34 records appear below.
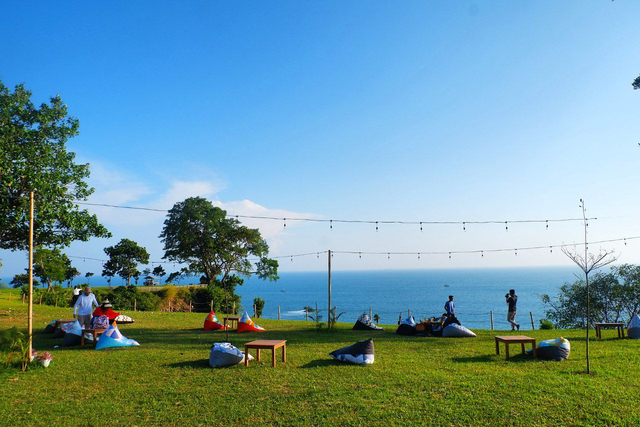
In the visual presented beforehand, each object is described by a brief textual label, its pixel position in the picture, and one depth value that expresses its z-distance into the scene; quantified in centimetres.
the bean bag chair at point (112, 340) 1174
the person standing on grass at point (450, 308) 1544
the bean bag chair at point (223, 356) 898
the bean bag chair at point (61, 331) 1336
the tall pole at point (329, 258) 1735
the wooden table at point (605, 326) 1332
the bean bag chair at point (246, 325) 1609
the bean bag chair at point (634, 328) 1326
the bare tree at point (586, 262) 873
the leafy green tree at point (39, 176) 1672
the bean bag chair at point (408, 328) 1512
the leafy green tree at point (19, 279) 4517
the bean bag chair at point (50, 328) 1480
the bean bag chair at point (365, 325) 1714
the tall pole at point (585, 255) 862
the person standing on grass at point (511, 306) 1722
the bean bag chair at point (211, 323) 1683
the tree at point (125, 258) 5341
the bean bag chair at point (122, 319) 1808
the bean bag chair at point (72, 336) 1213
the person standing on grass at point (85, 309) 1352
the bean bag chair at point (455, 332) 1420
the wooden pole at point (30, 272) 911
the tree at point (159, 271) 6381
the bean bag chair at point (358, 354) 923
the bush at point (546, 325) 1866
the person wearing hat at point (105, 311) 1446
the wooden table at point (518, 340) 974
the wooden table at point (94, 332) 1218
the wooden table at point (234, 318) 1620
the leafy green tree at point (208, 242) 4009
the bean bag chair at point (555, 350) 951
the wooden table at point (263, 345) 915
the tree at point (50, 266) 2944
